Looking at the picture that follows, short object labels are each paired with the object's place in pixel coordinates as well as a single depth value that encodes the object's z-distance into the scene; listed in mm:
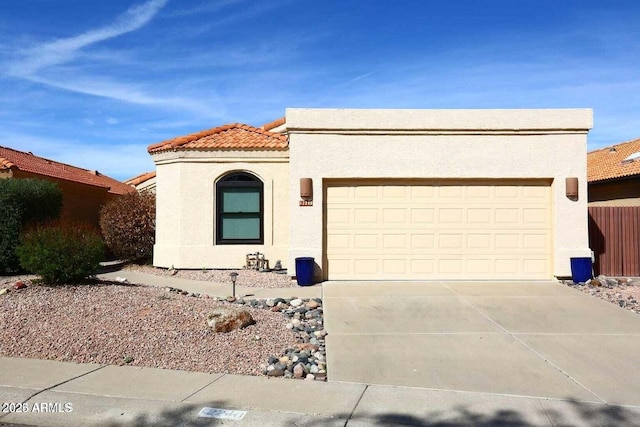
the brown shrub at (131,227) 15461
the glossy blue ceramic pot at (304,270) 11656
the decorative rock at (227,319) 7359
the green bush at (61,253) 8977
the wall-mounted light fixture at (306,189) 11930
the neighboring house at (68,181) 16750
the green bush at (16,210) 12297
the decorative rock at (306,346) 6980
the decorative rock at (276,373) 6078
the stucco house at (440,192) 12125
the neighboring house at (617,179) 17891
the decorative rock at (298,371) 6076
